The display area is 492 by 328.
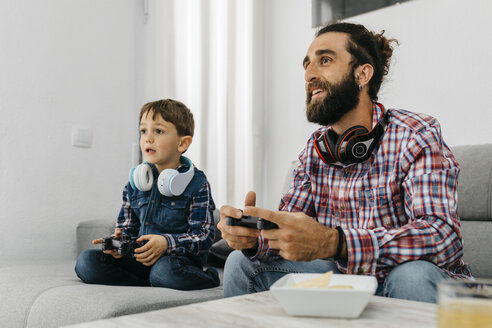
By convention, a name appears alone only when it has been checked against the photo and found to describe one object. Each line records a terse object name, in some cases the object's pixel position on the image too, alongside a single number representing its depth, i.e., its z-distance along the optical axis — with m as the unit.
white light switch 2.65
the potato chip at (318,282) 0.73
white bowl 0.70
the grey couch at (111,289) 1.18
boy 1.47
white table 0.68
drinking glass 0.52
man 0.99
